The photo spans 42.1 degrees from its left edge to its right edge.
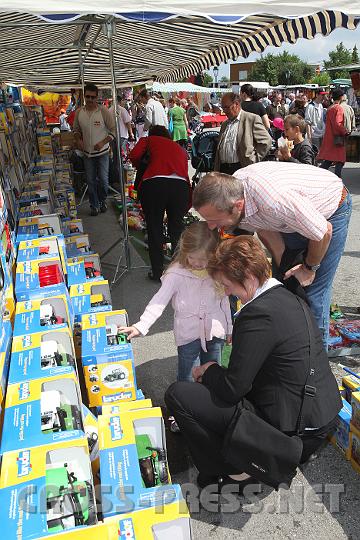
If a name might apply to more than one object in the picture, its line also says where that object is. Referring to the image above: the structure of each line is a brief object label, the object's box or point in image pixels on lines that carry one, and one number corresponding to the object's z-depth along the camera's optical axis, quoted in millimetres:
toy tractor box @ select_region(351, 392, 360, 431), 2443
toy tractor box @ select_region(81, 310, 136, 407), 2430
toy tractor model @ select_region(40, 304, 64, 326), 2527
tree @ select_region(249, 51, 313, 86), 72925
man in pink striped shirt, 2346
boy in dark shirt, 4766
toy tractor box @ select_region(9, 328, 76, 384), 2105
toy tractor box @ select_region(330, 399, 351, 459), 2539
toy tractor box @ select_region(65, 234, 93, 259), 3982
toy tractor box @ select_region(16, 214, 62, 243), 3575
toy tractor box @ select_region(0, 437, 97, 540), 1464
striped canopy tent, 2346
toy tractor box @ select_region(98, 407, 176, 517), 1624
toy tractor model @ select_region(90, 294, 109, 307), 3087
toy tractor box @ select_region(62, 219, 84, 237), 4486
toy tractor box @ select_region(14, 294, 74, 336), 2432
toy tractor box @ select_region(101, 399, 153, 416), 2078
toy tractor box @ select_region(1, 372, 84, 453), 1771
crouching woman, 1996
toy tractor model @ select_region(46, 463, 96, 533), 1542
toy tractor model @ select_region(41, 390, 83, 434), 1887
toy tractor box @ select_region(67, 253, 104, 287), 3350
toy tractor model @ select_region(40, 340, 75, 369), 2230
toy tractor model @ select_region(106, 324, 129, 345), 2578
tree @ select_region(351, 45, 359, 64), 82744
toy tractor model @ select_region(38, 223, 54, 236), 3621
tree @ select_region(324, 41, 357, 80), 88675
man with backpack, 7039
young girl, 2539
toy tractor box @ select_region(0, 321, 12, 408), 2055
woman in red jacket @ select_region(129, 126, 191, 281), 4430
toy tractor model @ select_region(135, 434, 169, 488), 1832
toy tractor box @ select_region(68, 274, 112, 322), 2994
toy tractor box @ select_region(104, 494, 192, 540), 1501
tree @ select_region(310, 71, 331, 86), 59638
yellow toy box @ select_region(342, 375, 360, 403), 2733
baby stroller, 8164
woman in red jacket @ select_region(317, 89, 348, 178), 7941
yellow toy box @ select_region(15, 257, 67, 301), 2758
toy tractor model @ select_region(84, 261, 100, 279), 3494
